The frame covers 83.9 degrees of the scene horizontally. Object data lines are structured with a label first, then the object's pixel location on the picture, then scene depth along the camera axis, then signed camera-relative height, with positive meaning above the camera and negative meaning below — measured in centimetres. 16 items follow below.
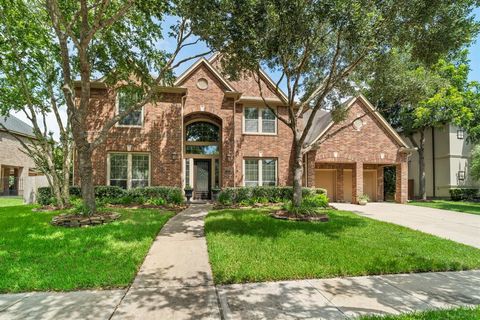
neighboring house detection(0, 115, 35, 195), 2373 +56
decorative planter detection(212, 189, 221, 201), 1489 -133
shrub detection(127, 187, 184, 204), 1268 -121
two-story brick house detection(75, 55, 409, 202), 1392 +153
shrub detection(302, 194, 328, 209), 1162 -142
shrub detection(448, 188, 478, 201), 2085 -175
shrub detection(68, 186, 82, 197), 1291 -110
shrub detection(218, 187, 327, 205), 1305 -124
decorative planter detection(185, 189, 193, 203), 1443 -129
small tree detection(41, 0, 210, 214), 787 +423
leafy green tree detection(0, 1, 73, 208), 977 +371
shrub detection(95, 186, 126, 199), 1276 -113
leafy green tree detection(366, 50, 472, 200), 1001 +390
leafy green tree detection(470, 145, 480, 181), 1984 +51
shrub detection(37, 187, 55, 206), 1217 -129
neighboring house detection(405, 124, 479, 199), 2189 +88
